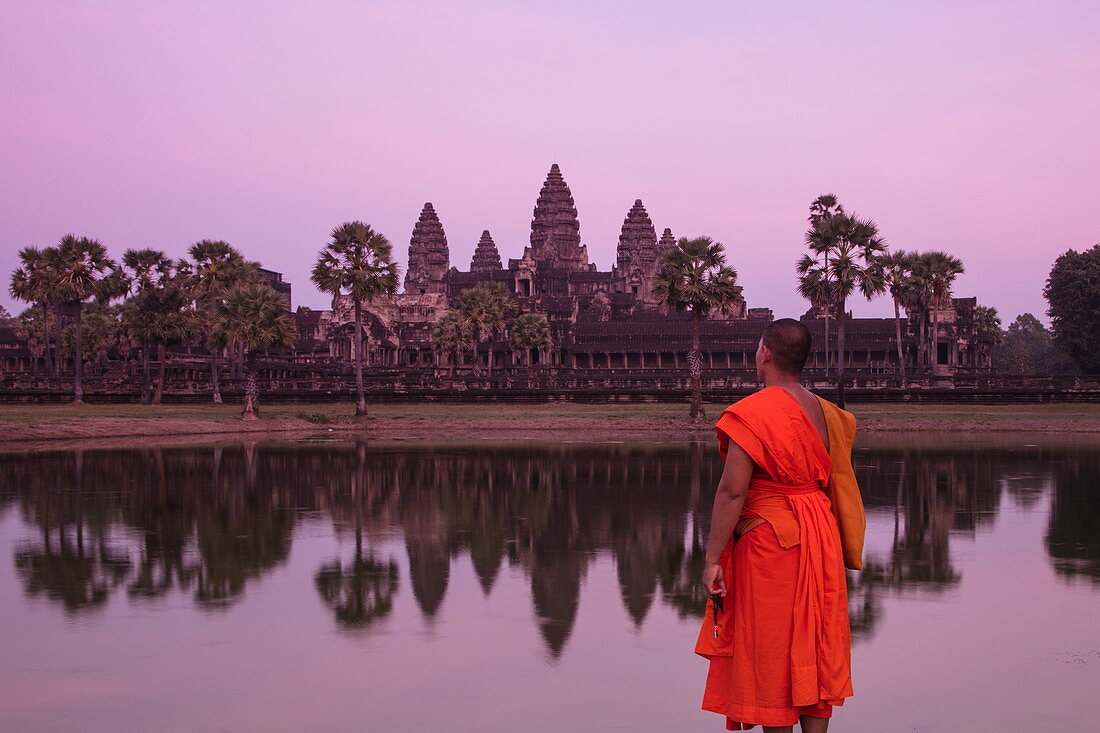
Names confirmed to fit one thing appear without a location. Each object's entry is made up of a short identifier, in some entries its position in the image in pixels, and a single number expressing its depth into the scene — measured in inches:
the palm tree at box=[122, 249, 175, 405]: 2272.4
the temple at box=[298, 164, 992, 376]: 3211.1
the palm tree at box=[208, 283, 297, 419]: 1796.3
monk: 209.8
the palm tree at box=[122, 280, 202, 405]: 2185.0
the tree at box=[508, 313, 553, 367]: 3097.9
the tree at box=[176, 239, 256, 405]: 2149.4
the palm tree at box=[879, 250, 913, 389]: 2288.5
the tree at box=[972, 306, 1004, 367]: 3218.5
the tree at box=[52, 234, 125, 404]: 2206.0
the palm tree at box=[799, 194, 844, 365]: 1968.5
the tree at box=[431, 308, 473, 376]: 2940.5
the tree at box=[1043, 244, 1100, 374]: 2955.2
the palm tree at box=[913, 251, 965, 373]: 2465.6
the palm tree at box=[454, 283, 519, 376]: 2947.8
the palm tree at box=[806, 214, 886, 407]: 1941.4
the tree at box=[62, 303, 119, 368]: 3085.6
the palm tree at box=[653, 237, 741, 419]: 1768.0
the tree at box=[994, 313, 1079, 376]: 4328.0
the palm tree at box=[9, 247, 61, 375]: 2257.6
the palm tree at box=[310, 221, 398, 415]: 1887.3
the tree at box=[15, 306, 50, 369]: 3481.8
